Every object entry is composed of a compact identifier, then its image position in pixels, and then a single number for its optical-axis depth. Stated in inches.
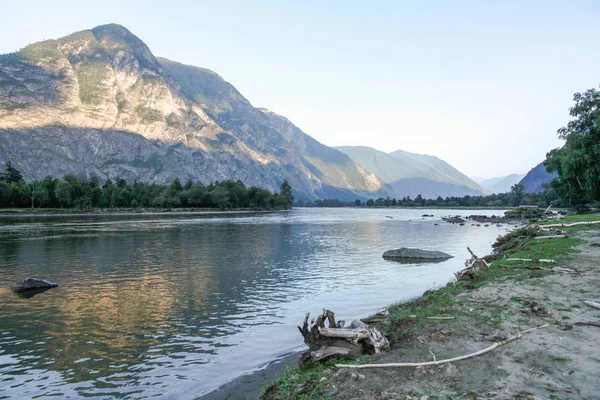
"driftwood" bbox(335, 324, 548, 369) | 465.4
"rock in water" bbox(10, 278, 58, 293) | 1149.7
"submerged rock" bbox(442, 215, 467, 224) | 5240.7
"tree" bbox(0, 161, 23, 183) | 7673.7
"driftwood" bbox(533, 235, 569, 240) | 1757.4
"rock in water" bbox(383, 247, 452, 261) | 1903.3
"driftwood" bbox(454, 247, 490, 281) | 1066.4
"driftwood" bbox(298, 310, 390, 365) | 534.6
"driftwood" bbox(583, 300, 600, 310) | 663.5
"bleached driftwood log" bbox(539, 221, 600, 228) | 2326.5
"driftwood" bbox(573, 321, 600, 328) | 572.7
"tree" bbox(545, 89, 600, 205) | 1907.0
